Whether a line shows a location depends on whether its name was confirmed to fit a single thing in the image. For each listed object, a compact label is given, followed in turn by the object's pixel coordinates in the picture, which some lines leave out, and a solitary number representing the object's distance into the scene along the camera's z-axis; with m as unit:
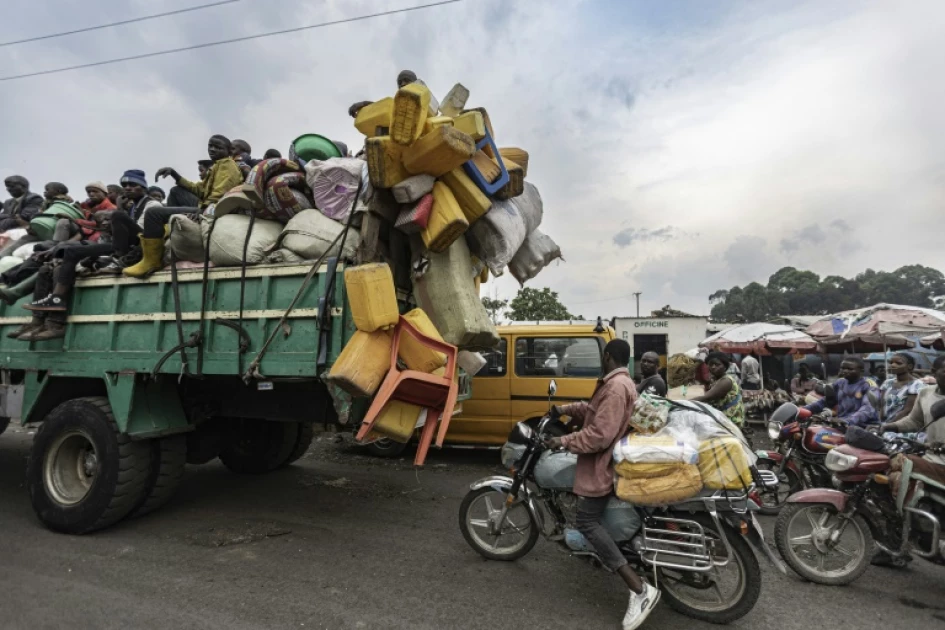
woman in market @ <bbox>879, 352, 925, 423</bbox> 4.72
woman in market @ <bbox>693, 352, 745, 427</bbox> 4.81
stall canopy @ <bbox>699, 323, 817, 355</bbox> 11.80
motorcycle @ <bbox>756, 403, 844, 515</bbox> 4.48
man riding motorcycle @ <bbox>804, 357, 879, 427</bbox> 5.21
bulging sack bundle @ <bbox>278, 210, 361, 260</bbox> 3.59
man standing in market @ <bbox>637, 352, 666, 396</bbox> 5.12
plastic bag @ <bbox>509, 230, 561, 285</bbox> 4.25
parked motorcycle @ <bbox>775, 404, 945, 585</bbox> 3.33
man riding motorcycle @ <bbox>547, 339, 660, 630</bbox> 2.90
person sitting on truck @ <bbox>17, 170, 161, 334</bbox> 4.29
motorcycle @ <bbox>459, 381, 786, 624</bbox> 2.85
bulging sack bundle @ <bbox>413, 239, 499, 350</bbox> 3.48
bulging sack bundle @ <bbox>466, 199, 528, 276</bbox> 3.70
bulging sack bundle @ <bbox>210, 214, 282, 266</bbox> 3.77
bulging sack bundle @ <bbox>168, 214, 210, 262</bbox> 3.86
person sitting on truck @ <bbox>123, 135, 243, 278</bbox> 4.08
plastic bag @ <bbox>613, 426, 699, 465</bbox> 2.77
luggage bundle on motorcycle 2.72
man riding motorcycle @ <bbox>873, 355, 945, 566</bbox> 3.30
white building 18.50
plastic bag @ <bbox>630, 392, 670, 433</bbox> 2.98
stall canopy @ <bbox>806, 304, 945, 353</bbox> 8.91
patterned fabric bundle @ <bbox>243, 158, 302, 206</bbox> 3.76
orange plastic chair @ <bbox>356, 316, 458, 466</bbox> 3.09
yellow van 6.41
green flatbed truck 3.57
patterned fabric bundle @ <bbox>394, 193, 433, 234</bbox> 3.32
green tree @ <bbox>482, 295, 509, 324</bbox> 25.09
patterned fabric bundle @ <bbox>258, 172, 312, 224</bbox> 3.68
